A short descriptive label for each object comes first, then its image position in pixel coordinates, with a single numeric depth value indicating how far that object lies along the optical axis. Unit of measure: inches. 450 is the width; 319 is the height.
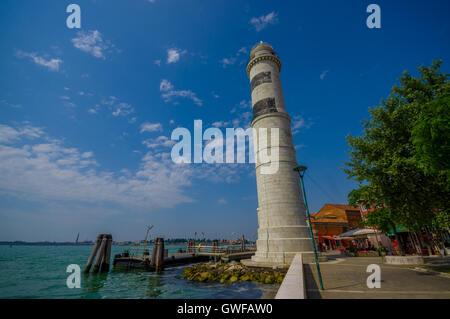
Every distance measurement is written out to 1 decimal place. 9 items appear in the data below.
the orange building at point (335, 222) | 1664.9
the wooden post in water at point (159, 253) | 987.9
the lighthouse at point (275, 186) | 788.6
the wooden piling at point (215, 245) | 1304.1
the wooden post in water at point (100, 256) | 925.5
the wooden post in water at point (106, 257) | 963.4
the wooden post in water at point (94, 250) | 929.5
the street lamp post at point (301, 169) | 385.0
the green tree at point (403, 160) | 434.0
